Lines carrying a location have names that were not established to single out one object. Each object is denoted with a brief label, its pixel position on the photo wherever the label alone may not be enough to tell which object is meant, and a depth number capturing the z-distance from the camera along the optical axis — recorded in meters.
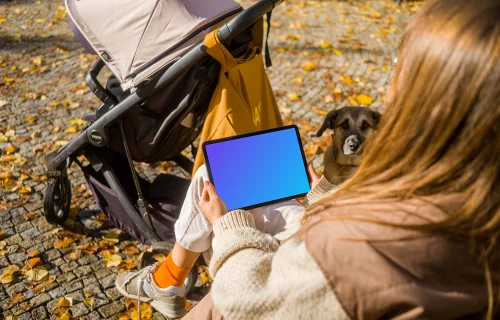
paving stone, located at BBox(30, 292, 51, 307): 2.95
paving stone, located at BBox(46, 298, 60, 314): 2.92
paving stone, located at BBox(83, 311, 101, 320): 2.92
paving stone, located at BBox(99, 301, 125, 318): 2.96
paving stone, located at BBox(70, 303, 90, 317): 2.93
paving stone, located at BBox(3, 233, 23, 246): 3.38
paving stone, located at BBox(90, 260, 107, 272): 3.27
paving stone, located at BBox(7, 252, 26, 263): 3.23
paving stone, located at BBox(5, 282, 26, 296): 3.00
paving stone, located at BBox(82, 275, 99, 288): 3.13
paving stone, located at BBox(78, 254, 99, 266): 3.30
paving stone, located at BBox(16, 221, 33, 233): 3.50
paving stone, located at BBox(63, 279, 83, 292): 3.08
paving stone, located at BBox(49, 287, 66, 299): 3.02
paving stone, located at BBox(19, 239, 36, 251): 3.36
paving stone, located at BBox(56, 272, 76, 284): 3.13
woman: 1.14
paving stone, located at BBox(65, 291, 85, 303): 3.02
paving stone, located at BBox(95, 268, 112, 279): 3.21
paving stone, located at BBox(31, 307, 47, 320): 2.87
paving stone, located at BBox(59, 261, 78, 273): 3.22
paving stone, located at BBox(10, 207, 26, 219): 3.61
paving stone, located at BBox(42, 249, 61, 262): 3.29
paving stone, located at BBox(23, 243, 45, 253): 3.34
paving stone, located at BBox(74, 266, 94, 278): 3.20
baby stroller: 2.71
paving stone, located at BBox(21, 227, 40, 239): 3.44
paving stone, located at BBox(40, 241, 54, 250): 3.38
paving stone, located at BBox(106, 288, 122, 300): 3.07
